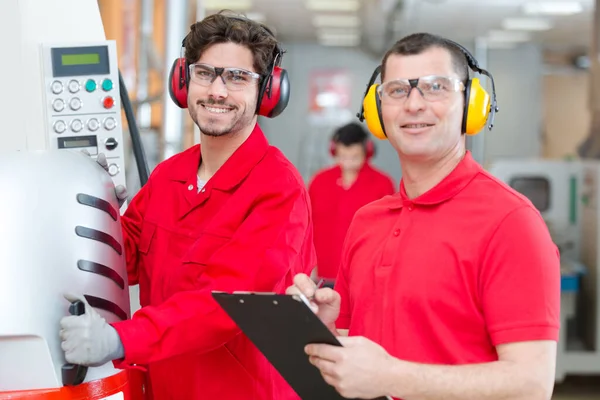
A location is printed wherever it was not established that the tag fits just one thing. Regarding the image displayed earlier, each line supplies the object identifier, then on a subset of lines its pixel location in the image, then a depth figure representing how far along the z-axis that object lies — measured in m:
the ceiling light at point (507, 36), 14.41
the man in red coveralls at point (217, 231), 1.70
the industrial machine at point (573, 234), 5.73
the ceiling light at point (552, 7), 11.42
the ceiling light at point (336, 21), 13.13
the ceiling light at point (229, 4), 11.97
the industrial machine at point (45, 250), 1.51
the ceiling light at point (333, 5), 11.78
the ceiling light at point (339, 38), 14.93
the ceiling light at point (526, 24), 13.09
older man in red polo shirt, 1.31
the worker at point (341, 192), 5.36
